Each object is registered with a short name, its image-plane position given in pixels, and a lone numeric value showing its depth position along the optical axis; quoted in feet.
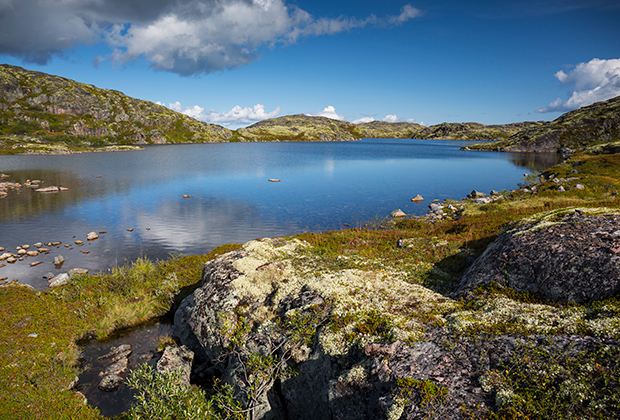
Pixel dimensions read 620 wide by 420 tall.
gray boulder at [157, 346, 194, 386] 41.32
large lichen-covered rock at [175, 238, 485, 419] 24.66
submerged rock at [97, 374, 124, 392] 44.60
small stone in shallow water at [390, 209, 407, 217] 149.90
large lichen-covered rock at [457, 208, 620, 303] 29.27
